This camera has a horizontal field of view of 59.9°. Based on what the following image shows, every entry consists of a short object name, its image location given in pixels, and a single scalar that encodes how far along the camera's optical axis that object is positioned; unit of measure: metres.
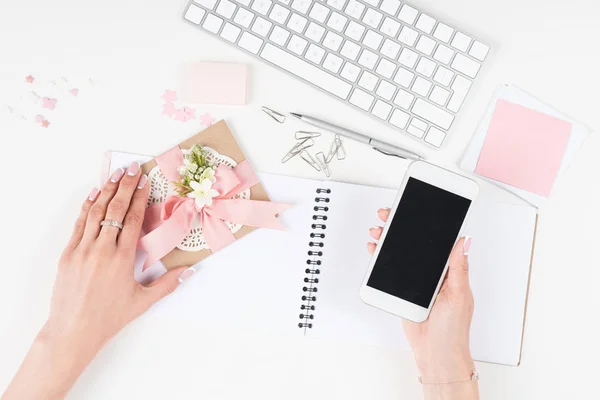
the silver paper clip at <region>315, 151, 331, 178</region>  0.95
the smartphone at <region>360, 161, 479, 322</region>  0.84
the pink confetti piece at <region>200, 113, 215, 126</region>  0.96
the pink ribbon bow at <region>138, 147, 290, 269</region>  0.92
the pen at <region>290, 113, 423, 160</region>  0.93
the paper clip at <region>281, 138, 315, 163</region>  0.95
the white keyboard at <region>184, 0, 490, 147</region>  0.93
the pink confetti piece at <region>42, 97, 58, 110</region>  0.96
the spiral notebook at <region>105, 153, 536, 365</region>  0.94
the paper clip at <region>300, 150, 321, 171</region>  0.95
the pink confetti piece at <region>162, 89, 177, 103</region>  0.96
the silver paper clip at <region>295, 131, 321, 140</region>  0.95
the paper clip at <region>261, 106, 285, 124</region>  0.95
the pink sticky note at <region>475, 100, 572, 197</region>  0.93
